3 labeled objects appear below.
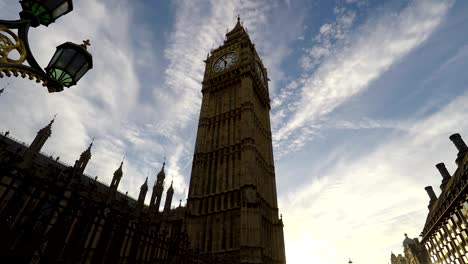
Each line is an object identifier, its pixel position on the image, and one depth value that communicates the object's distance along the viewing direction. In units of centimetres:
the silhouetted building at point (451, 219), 2930
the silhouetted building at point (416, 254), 5238
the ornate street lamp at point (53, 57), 419
